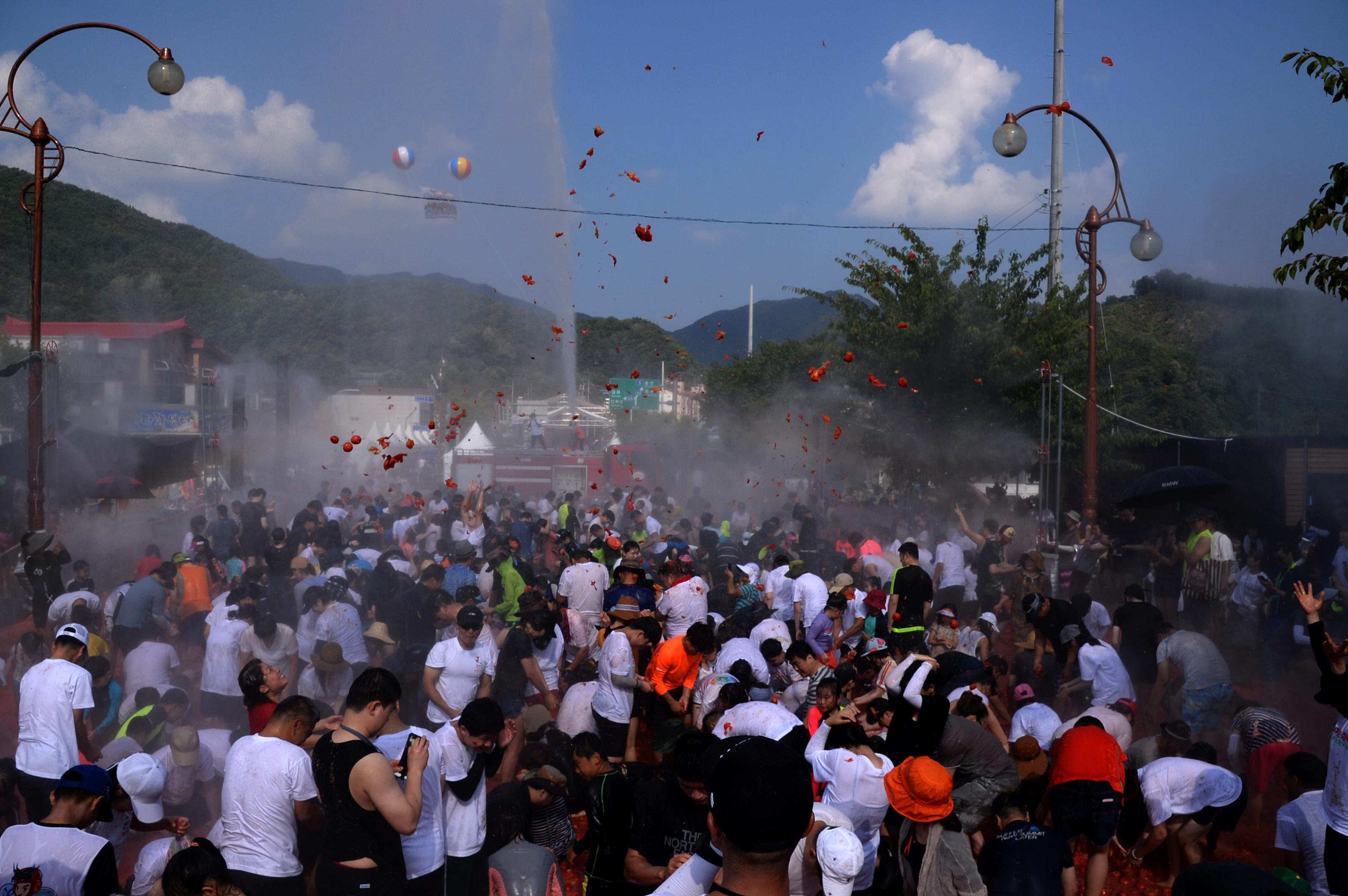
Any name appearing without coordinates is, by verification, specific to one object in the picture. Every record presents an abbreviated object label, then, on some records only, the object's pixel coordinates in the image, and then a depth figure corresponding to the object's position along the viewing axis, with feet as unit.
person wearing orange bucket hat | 12.28
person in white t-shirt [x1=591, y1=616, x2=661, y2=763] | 21.68
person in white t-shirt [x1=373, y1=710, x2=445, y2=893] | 13.15
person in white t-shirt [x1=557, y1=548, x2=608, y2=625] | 28.63
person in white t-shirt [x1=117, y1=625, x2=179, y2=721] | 23.70
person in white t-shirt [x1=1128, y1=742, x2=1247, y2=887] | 16.85
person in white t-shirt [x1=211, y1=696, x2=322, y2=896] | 12.98
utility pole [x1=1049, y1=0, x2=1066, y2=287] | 58.95
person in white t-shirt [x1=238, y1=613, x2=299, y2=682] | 23.34
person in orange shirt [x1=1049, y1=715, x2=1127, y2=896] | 16.07
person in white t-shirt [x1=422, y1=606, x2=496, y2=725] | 20.61
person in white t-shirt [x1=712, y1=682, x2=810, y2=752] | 16.15
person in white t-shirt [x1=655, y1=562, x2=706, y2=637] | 26.17
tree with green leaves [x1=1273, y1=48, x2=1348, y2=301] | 18.93
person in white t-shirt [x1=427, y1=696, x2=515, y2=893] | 14.08
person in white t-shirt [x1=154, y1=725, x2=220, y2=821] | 17.71
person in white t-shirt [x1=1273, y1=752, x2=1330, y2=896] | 15.43
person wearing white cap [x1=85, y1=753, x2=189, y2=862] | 14.05
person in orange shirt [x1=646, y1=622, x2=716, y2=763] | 21.12
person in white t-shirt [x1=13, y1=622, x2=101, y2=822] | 16.60
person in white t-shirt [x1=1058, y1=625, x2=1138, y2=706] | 22.81
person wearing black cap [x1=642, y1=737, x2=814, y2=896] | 7.36
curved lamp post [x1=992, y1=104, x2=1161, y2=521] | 36.70
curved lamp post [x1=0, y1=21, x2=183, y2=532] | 33.24
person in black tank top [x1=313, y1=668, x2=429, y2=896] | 11.81
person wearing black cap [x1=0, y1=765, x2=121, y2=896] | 12.19
